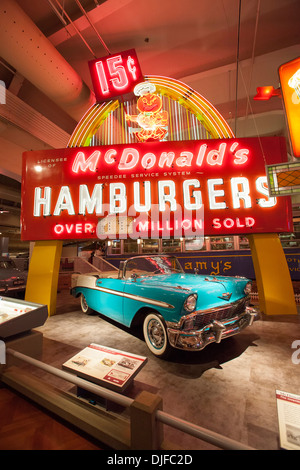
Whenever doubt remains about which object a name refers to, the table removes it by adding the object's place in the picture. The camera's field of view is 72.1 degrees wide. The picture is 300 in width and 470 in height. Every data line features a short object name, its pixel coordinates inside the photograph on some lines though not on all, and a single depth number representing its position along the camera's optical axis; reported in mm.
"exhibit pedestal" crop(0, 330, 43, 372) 2914
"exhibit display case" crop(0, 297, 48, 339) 2852
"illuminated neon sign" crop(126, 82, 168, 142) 6695
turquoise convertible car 2770
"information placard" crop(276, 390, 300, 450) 1526
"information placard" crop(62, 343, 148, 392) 1901
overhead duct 5019
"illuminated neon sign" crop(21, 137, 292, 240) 5543
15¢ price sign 6332
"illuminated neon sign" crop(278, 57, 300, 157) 3982
